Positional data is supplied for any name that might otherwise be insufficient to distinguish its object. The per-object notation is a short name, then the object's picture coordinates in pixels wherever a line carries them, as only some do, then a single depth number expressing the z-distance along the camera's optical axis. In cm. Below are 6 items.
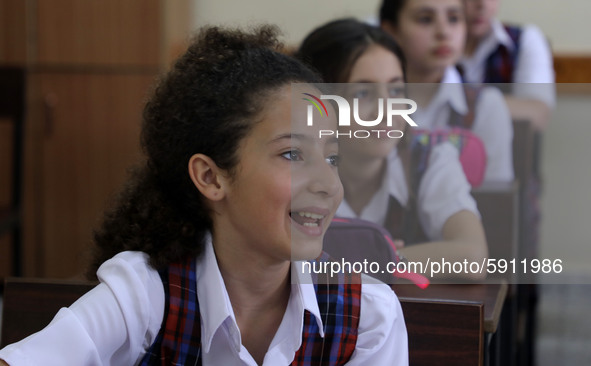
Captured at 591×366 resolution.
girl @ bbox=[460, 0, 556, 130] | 332
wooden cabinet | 409
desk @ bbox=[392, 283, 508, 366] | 171
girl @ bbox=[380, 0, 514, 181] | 244
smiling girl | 168
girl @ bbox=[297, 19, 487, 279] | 193
